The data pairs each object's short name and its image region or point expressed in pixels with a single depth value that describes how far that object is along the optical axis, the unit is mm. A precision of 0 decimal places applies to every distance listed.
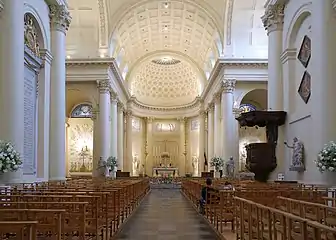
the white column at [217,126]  40966
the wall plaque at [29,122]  17922
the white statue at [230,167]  35219
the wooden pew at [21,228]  4861
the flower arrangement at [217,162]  36962
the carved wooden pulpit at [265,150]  20000
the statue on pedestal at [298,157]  17480
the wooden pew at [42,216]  6191
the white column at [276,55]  20750
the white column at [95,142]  36156
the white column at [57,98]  20625
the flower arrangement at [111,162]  35900
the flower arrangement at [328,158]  13523
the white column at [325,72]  14828
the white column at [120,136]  45781
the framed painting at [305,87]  17886
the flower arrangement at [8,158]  13094
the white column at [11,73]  14688
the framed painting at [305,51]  17984
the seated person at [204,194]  16694
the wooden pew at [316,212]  6627
